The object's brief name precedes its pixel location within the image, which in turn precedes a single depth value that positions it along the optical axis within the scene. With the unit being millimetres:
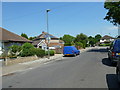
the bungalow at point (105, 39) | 128250
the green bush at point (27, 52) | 21859
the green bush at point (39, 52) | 22409
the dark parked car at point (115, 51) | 10938
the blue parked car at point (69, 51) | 24547
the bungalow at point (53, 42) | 40925
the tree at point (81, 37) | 91962
